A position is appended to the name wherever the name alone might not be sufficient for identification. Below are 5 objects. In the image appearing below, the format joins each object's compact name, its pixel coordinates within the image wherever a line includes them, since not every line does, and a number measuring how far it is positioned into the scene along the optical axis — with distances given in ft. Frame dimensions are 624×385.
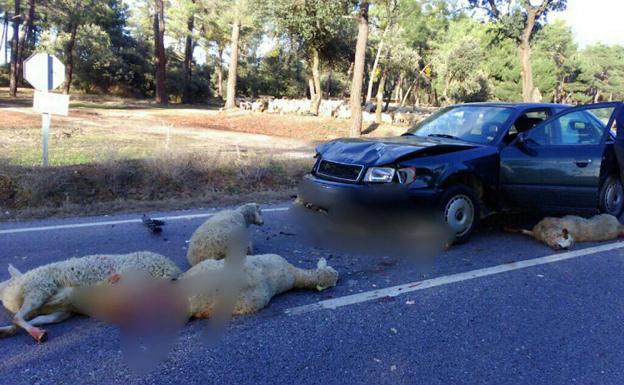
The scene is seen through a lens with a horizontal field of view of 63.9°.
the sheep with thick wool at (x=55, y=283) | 11.14
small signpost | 31.65
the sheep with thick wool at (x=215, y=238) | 14.64
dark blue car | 17.35
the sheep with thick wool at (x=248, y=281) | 11.80
